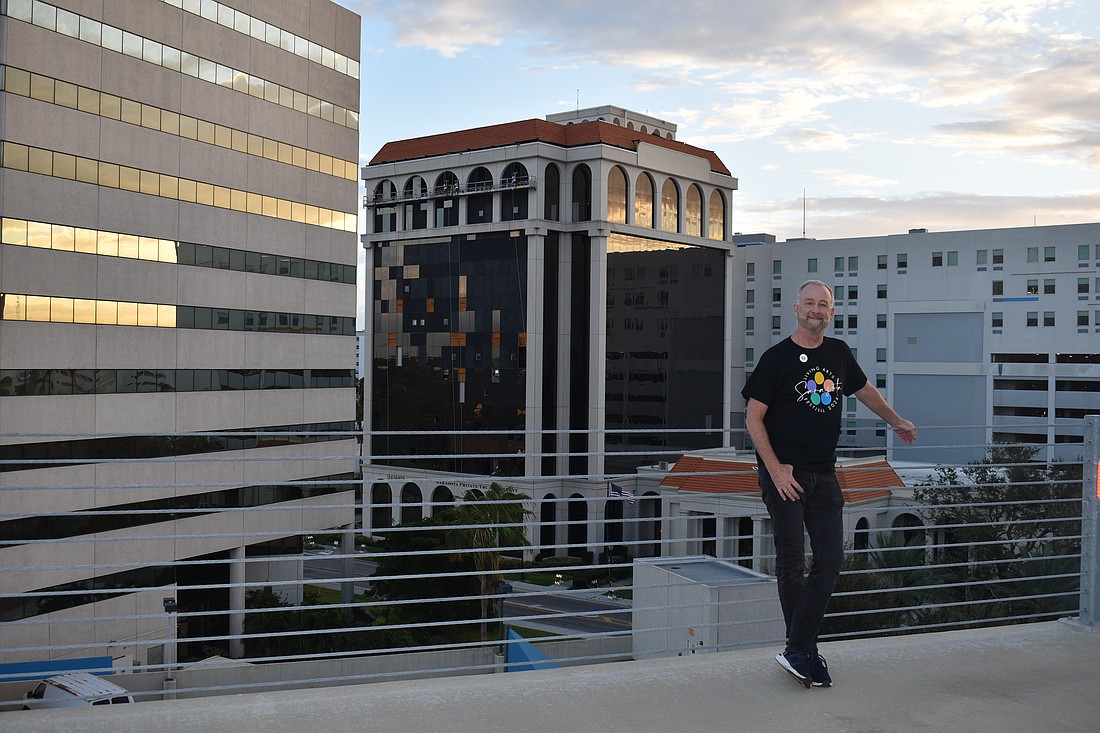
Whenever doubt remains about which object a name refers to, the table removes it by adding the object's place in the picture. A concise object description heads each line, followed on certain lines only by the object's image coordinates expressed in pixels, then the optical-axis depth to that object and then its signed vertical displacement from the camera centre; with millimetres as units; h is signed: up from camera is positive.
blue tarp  13323 -3838
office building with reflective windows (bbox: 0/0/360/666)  25125 +2699
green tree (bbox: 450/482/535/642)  30469 -5084
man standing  4547 -364
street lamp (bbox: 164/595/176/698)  16614 -5292
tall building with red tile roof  53812 +4250
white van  16509 -5832
